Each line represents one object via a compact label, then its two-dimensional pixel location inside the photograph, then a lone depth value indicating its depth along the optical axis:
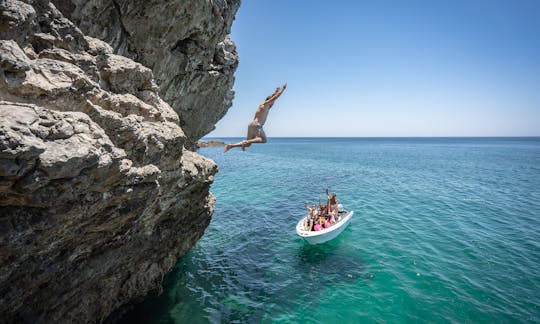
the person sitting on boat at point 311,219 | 16.30
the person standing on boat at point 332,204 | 18.62
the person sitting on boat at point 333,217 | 17.26
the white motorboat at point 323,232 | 15.21
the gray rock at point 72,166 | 4.05
